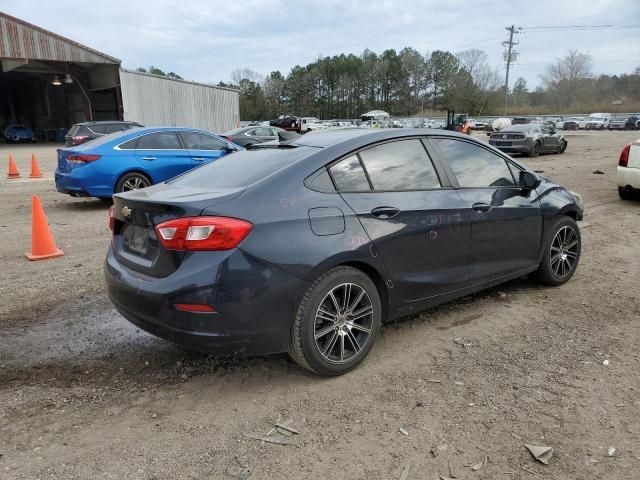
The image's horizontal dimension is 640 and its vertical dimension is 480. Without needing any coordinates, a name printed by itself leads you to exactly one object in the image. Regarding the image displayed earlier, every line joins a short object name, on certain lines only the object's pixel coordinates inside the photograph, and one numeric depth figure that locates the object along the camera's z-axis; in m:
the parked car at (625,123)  51.53
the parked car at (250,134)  16.23
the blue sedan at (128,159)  9.05
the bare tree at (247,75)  103.00
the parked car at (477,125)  56.07
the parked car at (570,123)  54.44
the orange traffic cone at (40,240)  6.20
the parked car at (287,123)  38.81
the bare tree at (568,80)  87.75
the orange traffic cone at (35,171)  15.65
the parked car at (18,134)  38.50
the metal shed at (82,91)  29.47
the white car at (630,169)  9.30
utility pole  66.38
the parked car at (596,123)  54.83
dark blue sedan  2.93
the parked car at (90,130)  15.10
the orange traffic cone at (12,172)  15.83
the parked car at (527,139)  21.02
